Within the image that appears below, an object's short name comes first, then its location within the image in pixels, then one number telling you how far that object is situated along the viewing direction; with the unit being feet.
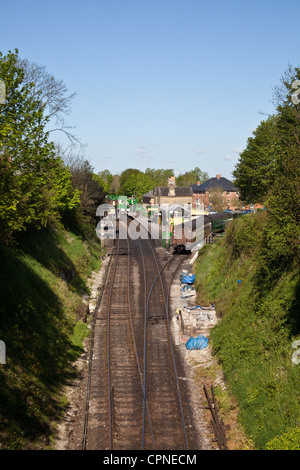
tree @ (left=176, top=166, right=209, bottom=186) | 550.77
